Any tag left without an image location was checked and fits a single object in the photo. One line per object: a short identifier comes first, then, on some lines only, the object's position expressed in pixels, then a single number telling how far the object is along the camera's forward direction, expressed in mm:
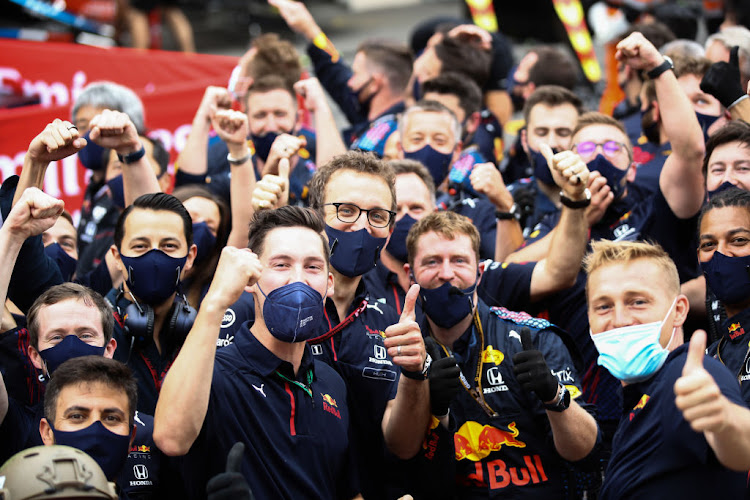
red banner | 7895
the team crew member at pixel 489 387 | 4438
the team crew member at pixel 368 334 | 4074
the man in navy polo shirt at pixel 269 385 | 3359
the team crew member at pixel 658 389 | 3107
